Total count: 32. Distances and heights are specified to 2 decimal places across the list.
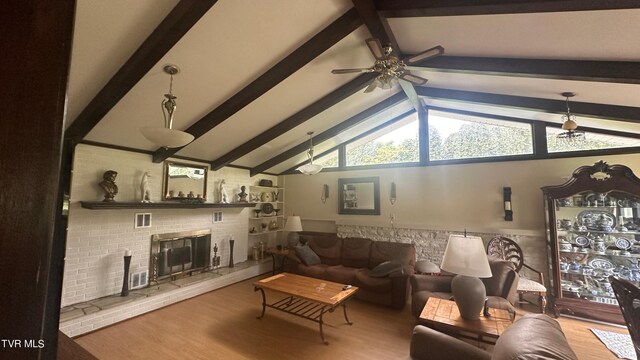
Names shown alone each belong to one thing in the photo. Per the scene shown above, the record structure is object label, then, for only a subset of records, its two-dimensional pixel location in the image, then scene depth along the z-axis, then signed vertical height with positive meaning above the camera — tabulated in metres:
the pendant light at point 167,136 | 2.07 +0.55
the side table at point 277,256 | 5.41 -1.23
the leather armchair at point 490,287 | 3.00 -1.08
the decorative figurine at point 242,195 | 5.67 +0.14
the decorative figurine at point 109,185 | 3.53 +0.22
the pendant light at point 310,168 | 4.24 +0.57
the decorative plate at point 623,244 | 3.30 -0.52
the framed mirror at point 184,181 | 4.39 +0.37
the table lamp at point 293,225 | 5.44 -0.50
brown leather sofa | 3.87 -1.17
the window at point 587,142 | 3.52 +0.90
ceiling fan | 2.28 +1.40
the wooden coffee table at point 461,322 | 2.14 -1.07
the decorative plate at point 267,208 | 6.30 -0.16
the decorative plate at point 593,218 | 3.40 -0.20
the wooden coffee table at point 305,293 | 3.09 -1.18
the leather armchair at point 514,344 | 1.20 -0.74
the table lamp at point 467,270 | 2.19 -0.59
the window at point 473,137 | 4.23 +1.19
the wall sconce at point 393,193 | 5.23 +0.19
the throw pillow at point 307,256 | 4.84 -1.05
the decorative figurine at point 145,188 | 3.96 +0.20
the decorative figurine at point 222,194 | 5.22 +0.15
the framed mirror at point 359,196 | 5.46 +0.14
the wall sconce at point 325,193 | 6.11 +0.22
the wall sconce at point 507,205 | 4.16 -0.03
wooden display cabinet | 3.26 -0.46
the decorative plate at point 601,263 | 3.39 -0.82
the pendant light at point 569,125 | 2.80 +0.87
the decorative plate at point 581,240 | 3.53 -0.52
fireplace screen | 4.19 -0.95
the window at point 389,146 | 5.20 +1.24
